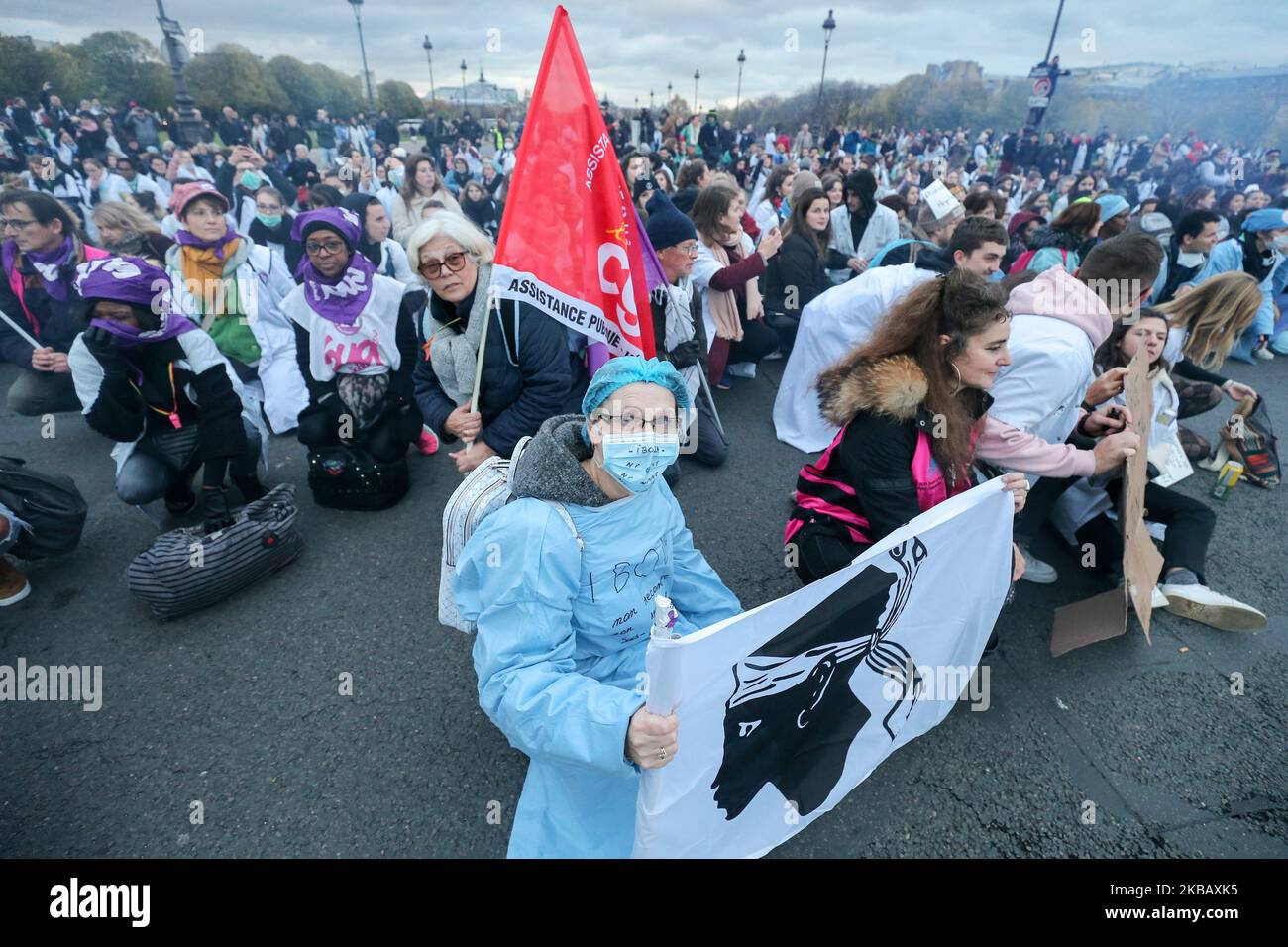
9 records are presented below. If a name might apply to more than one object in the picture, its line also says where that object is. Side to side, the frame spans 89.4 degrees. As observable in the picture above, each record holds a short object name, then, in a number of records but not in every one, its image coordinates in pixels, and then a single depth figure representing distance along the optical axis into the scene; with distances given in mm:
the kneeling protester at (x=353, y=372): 4164
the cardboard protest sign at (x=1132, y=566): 2867
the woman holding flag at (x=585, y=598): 1585
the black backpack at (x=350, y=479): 4344
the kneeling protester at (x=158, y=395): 3385
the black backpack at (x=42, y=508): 3600
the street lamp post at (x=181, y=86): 13141
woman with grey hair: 3137
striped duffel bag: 3354
